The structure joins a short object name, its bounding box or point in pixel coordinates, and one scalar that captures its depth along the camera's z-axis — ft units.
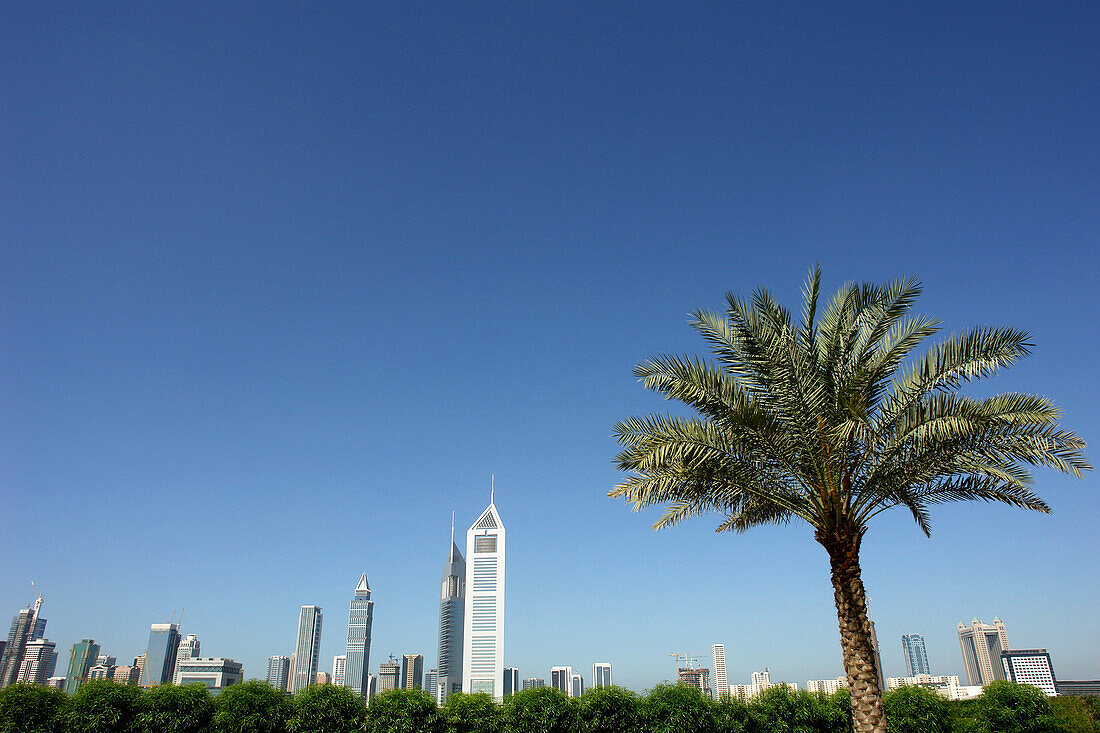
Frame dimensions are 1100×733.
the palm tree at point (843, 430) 35.24
